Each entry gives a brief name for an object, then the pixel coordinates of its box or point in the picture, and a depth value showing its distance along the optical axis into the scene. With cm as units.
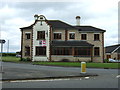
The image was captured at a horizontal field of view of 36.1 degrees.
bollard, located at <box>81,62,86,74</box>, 1447
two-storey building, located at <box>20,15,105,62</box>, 3575
